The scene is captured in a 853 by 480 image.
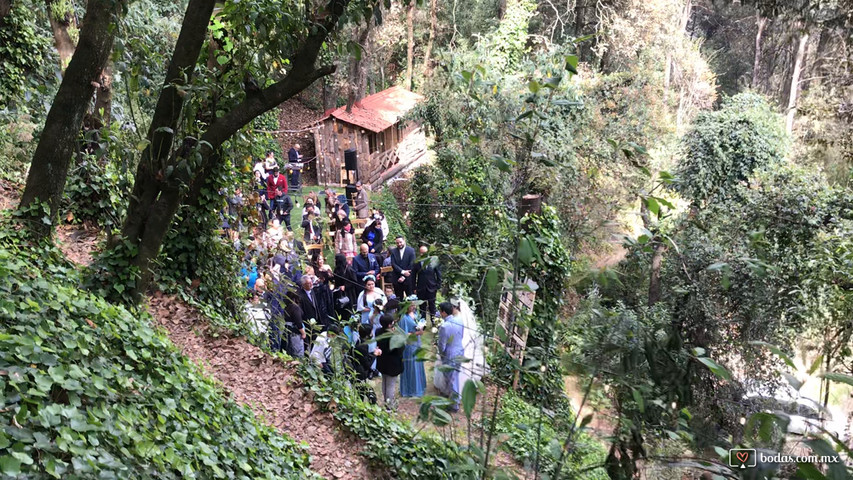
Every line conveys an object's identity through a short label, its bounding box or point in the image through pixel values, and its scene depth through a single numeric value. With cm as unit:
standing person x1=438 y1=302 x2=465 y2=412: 870
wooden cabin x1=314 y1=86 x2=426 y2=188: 2319
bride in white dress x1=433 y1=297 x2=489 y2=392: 916
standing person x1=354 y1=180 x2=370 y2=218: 1619
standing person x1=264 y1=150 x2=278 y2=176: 1559
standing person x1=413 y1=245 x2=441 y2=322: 1206
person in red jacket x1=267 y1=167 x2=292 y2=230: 1499
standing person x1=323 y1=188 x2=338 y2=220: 1324
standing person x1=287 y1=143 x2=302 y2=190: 2080
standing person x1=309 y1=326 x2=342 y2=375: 759
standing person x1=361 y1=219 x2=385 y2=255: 1305
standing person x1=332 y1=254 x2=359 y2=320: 1076
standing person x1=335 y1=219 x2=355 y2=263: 1257
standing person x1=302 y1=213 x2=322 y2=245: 1308
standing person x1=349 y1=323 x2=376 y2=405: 790
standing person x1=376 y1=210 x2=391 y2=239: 1357
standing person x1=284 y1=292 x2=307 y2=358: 847
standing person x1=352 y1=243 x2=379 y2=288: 1134
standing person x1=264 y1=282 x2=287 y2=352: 816
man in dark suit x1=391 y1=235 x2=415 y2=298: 1208
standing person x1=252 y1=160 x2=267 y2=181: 1394
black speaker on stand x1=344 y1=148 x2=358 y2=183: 2055
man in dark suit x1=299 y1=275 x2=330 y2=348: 877
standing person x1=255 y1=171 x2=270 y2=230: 1331
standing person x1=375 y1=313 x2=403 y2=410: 837
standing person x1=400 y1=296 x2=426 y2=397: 916
